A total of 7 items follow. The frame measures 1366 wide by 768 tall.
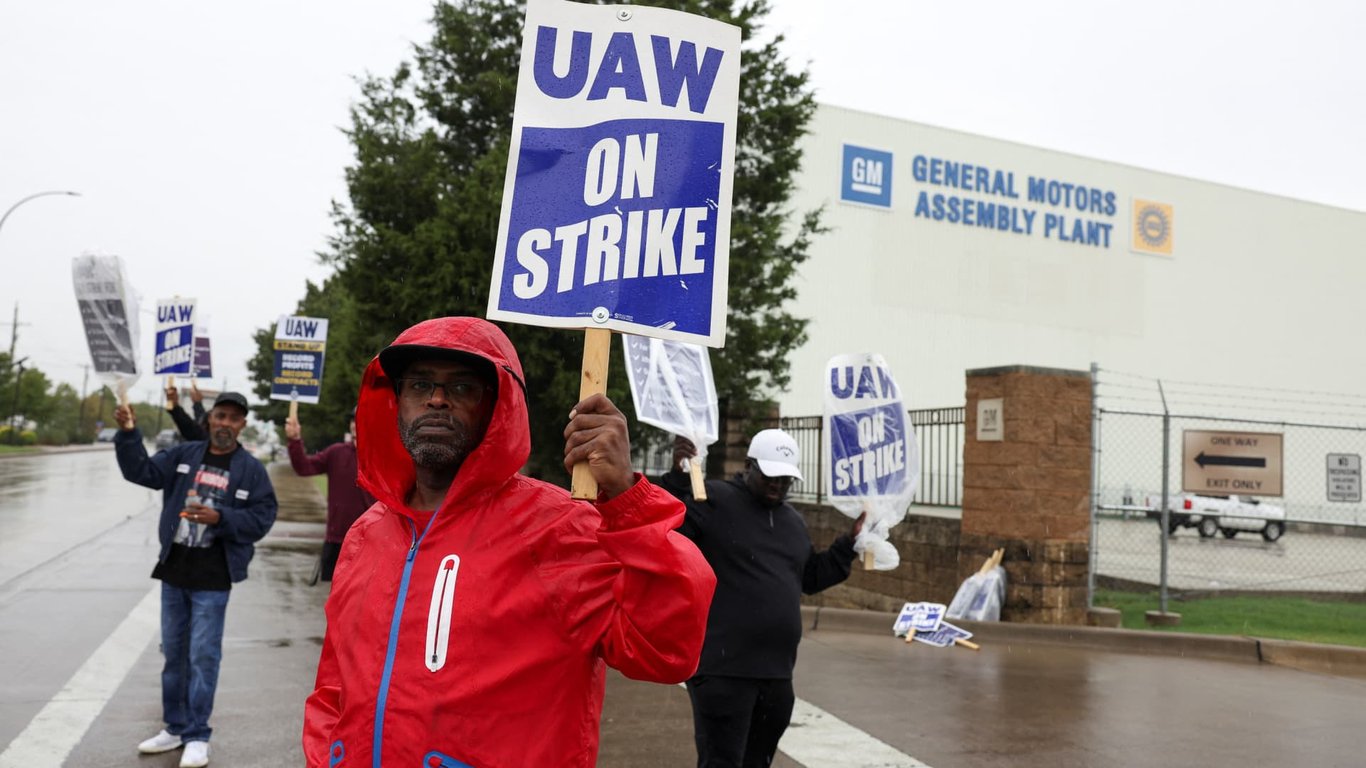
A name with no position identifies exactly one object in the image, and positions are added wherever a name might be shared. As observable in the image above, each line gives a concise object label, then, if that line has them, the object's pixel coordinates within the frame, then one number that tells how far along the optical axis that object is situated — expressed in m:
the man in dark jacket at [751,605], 4.23
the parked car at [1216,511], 28.02
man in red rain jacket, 2.11
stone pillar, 11.15
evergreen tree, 13.52
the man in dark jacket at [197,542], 5.61
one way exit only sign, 11.52
